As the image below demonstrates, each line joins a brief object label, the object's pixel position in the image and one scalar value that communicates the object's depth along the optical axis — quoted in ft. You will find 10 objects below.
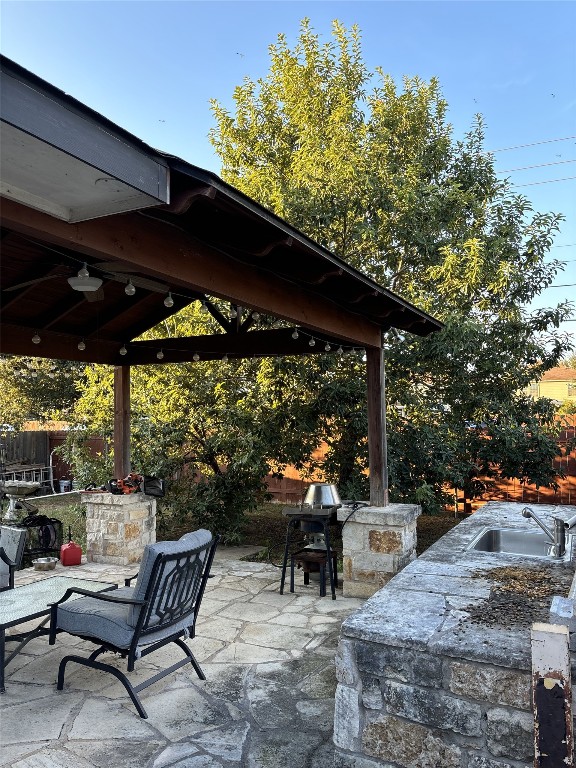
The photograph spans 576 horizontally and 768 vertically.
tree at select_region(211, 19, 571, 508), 21.88
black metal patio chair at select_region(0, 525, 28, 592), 12.67
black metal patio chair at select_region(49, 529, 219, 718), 9.82
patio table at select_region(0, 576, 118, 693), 10.44
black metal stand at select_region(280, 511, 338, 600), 16.08
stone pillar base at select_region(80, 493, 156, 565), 19.35
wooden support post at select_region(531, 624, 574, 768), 5.87
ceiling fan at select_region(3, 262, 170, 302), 10.94
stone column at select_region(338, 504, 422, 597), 15.76
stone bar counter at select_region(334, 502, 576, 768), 6.70
